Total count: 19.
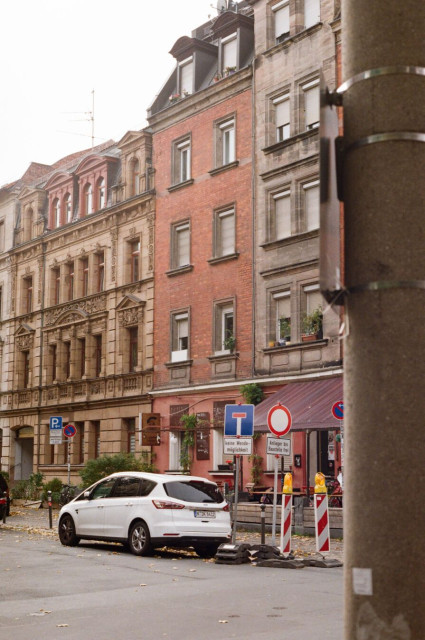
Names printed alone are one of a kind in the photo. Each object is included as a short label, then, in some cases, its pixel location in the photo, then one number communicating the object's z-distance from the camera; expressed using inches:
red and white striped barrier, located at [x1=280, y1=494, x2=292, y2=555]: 668.7
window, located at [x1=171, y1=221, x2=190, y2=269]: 1417.3
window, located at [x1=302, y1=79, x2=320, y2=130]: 1202.6
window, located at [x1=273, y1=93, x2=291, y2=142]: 1250.6
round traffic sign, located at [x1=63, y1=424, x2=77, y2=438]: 1198.0
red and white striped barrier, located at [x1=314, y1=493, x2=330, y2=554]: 659.4
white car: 704.4
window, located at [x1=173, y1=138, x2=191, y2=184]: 1443.2
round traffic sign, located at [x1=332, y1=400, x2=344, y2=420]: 867.4
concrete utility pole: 108.1
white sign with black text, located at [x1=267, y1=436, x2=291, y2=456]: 709.3
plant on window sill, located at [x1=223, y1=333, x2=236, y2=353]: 1284.4
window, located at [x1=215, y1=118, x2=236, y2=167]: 1349.7
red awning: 1025.0
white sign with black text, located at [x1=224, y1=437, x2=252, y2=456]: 719.1
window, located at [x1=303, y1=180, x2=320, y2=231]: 1172.5
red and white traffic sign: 727.1
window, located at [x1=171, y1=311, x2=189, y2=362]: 1395.2
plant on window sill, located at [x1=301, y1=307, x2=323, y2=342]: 1142.6
